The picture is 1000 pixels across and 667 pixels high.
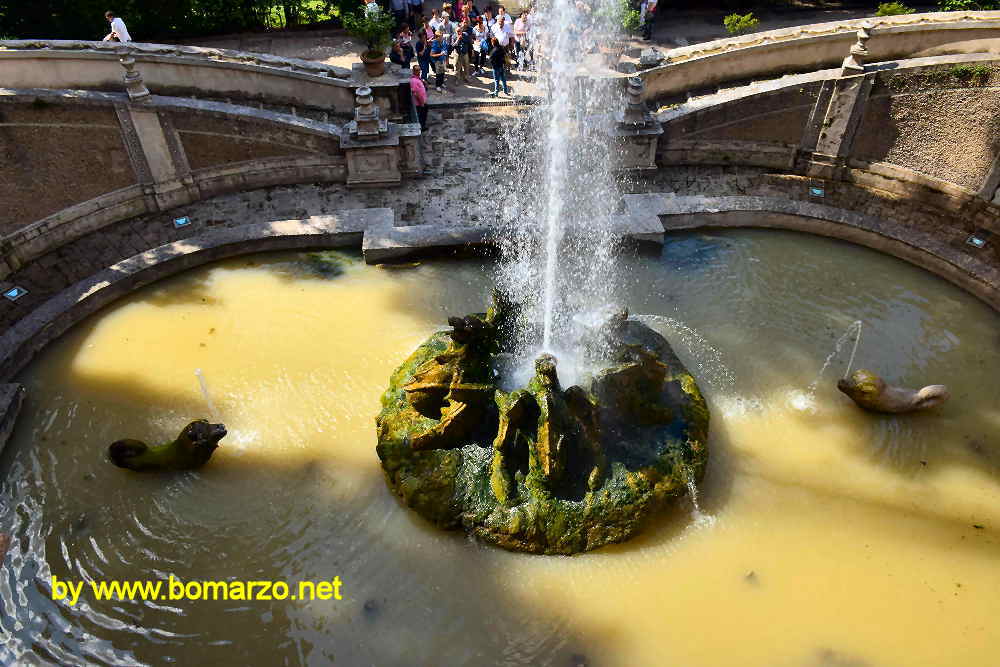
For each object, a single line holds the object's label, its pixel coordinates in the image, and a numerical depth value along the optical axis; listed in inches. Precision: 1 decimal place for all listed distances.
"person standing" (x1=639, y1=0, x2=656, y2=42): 652.7
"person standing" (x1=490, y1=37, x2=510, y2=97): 556.4
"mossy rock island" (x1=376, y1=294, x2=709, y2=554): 286.8
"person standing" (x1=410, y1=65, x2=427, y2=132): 520.7
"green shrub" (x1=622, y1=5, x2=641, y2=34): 637.9
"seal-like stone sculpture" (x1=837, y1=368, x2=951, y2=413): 333.1
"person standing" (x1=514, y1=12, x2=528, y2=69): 610.2
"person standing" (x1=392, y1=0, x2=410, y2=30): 647.8
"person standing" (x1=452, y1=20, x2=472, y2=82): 571.8
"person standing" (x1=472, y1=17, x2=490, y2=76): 591.8
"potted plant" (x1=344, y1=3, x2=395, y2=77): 487.5
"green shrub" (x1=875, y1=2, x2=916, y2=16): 557.0
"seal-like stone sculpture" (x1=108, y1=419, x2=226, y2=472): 304.0
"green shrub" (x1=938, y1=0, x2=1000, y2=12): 558.9
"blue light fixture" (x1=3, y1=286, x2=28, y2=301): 409.1
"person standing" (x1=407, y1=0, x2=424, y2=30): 655.1
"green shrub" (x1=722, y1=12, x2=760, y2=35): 607.2
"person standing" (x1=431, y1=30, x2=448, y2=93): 567.7
